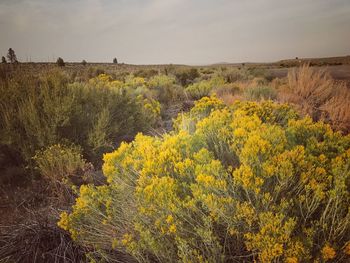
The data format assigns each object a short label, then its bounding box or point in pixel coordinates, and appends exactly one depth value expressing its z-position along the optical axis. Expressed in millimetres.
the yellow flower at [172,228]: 1956
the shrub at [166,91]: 10438
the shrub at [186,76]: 16375
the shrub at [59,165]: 4141
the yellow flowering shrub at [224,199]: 1840
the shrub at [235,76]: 16148
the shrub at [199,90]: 10251
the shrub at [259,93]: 8468
